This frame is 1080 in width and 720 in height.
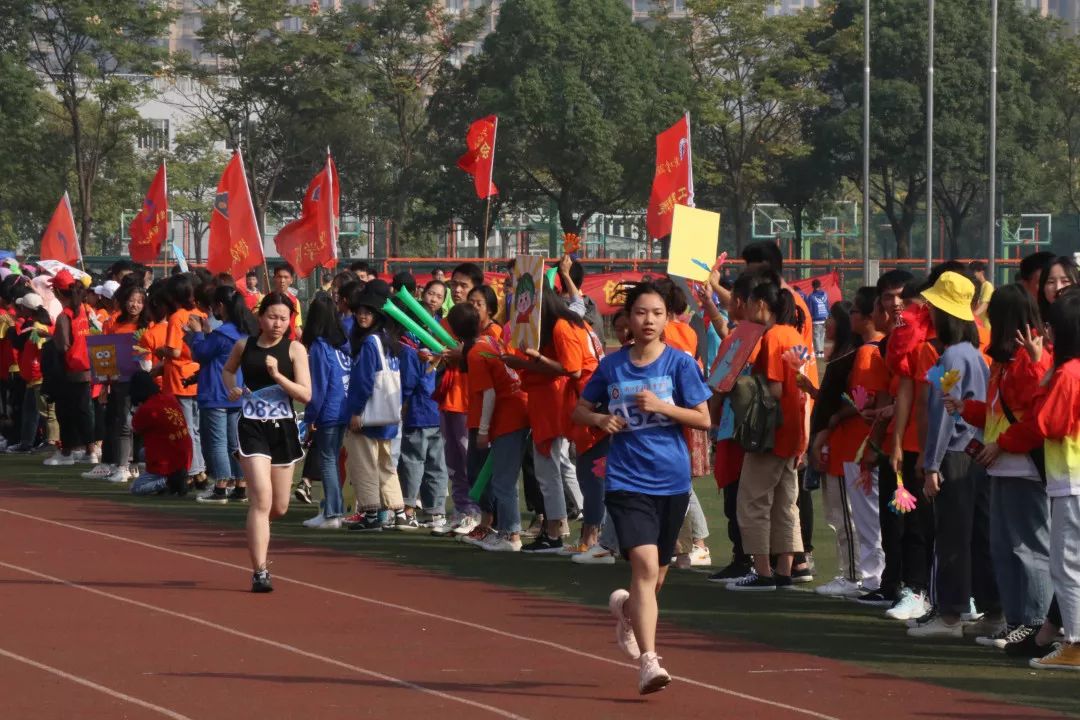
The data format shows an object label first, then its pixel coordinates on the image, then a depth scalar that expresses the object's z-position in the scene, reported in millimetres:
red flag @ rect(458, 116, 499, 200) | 29078
